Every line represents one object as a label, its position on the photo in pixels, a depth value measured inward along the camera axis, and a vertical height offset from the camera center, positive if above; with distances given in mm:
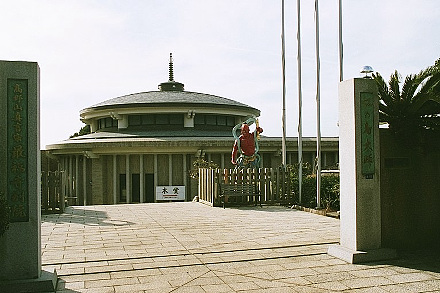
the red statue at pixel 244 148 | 18859 +331
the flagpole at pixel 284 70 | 17297 +3275
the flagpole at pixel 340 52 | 13981 +3241
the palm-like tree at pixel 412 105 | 8469 +951
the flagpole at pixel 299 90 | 16500 +2385
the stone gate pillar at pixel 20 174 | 6254 -228
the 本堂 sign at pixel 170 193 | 25969 -2086
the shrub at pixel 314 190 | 15391 -1268
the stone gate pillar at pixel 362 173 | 7793 -318
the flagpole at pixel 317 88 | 15633 +2332
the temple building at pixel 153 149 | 27938 +507
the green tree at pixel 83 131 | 54578 +3246
